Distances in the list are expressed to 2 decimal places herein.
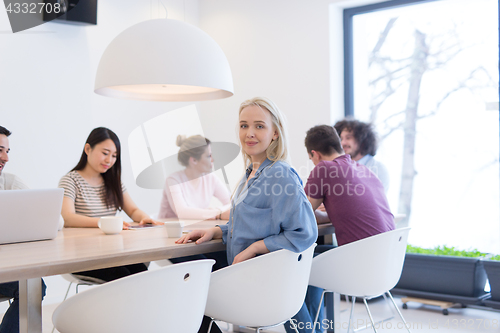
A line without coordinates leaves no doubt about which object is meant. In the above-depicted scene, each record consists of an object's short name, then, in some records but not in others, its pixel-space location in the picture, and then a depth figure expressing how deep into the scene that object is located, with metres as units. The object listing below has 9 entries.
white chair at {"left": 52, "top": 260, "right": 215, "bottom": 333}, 1.32
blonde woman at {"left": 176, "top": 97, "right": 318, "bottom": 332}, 1.74
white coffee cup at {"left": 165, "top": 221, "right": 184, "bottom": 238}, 1.88
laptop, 1.71
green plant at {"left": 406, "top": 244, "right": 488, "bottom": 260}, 3.45
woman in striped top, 2.60
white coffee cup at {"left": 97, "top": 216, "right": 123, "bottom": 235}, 2.01
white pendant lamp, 1.91
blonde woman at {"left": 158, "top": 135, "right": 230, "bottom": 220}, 3.04
